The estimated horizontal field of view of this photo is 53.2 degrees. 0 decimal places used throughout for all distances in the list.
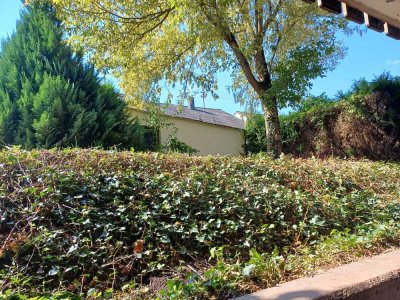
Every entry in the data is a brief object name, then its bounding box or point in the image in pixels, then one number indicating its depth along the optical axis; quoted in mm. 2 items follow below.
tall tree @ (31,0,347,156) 9562
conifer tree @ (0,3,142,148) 6859
